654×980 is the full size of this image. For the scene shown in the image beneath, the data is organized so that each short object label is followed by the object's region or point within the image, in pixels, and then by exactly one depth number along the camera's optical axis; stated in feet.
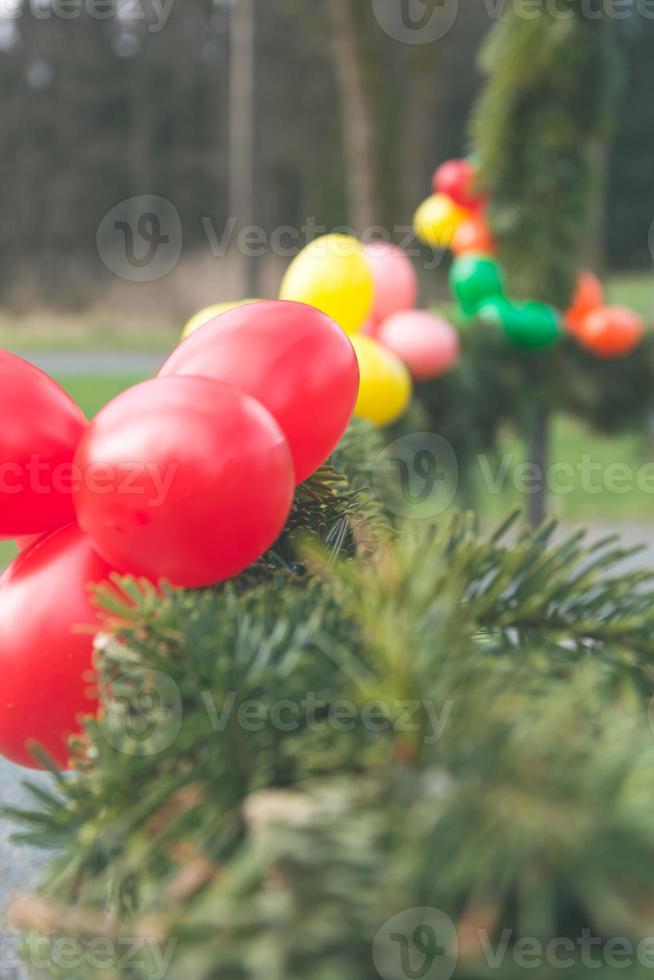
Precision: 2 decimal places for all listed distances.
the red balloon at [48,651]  2.85
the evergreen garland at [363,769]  1.49
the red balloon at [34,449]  3.08
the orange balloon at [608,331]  13.00
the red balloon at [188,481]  2.64
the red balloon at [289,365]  3.11
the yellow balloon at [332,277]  7.19
